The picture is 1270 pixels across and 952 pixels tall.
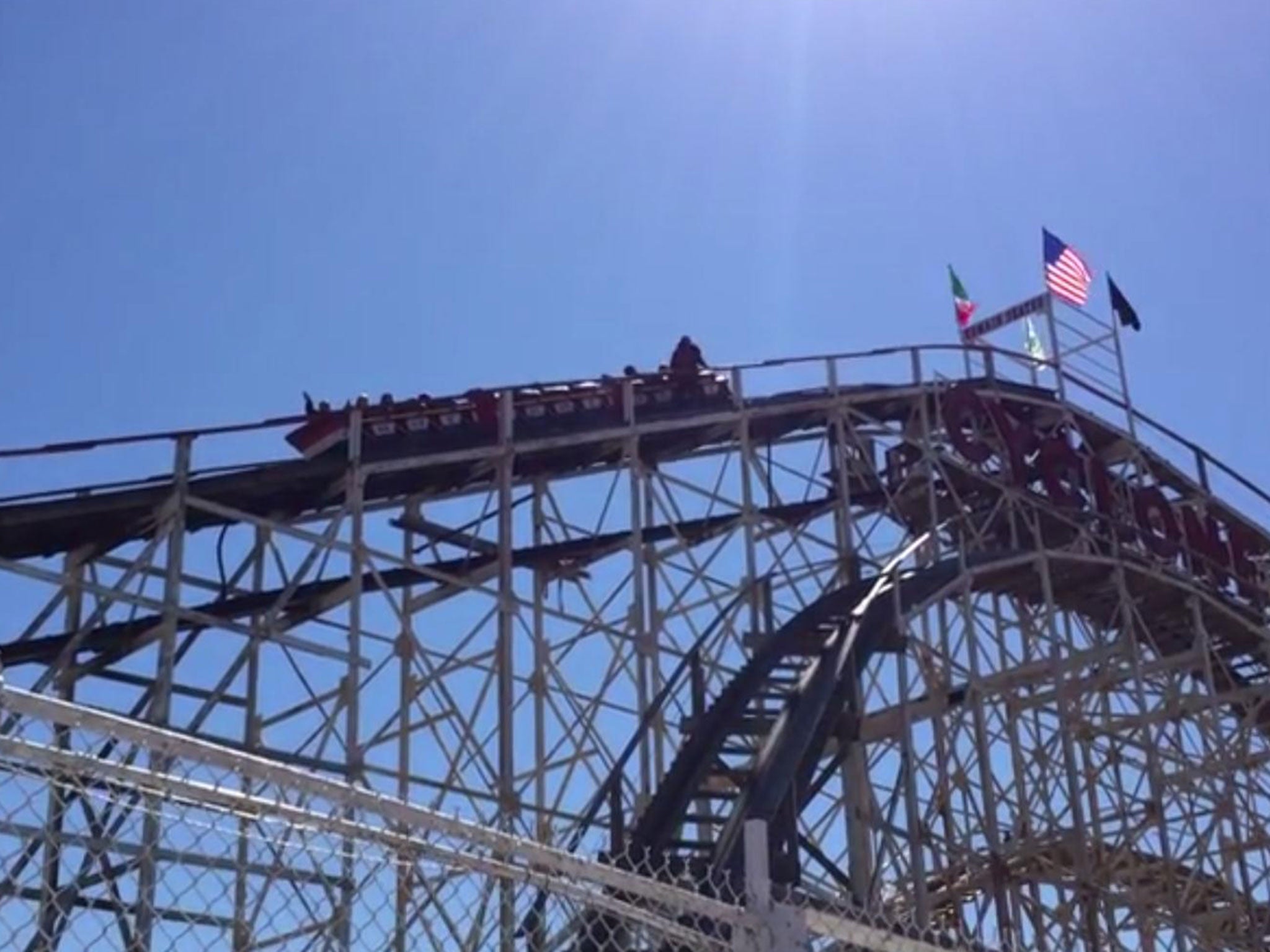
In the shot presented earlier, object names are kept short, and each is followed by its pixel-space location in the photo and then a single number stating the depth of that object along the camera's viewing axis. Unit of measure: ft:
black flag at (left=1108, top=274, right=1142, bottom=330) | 75.87
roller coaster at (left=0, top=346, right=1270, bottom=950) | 47.29
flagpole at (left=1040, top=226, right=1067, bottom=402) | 68.85
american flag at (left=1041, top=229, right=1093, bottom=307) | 72.59
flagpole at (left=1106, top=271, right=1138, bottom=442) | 70.74
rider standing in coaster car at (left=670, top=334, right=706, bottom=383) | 58.49
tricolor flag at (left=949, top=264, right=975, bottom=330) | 78.59
